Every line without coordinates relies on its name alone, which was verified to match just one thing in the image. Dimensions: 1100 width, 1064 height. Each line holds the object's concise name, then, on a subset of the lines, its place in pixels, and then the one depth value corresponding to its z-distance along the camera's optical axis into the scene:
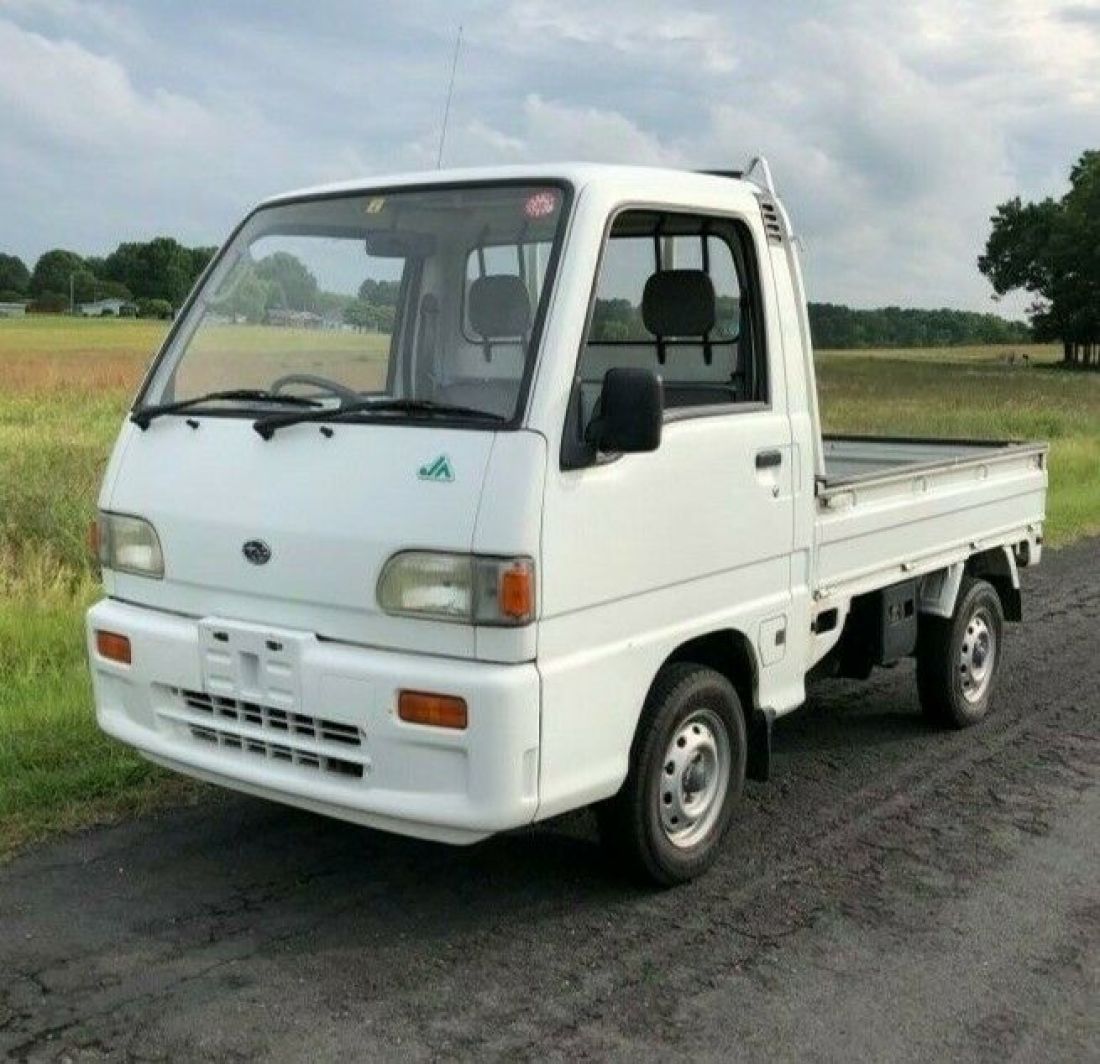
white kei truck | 3.69
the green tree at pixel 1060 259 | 74.38
